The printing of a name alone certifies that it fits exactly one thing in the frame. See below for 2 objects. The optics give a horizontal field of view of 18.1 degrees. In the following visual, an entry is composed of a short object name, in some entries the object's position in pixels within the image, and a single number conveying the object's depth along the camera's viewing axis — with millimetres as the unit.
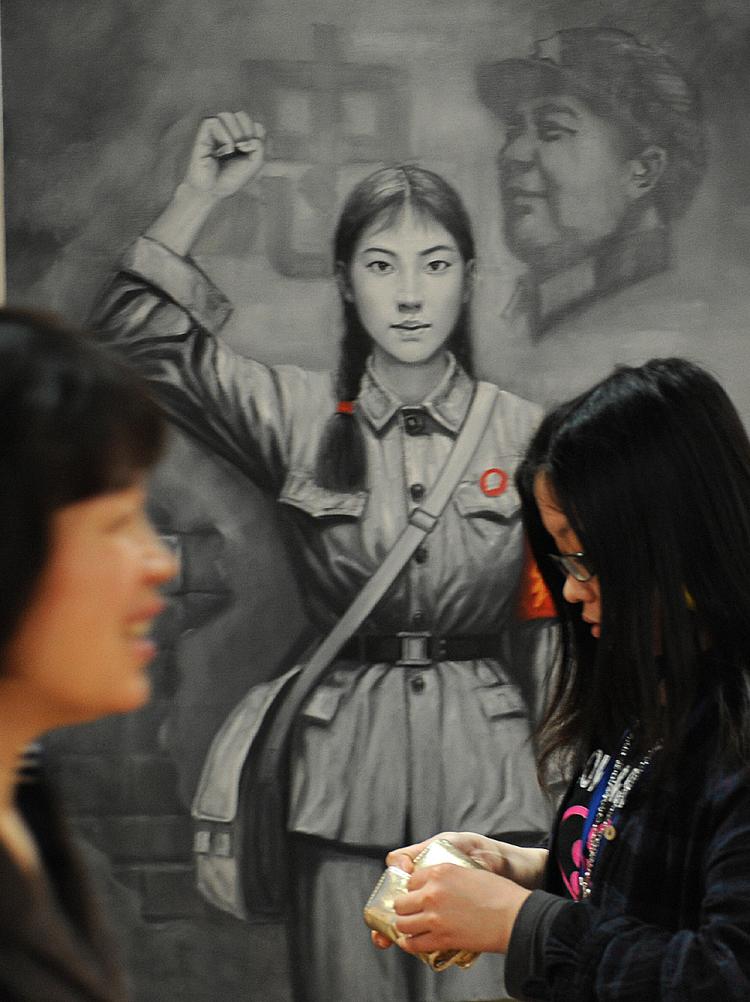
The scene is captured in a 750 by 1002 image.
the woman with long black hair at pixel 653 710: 1727
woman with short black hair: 1064
